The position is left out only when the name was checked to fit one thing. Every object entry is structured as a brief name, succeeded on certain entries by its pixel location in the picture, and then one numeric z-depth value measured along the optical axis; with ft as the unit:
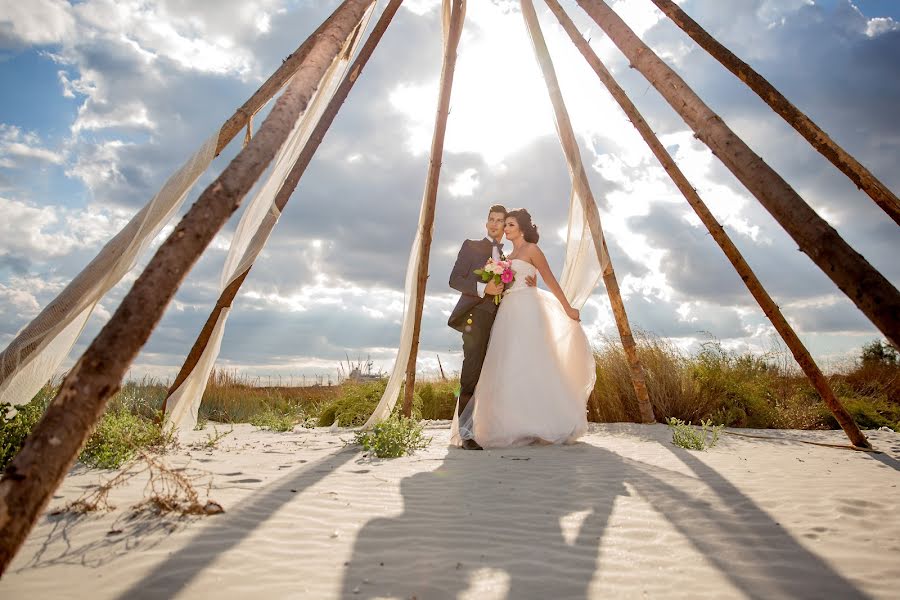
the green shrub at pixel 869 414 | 23.48
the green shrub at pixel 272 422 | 23.00
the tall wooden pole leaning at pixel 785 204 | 5.64
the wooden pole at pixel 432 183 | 20.79
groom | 17.95
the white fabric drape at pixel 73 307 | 10.73
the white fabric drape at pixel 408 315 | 19.99
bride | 16.19
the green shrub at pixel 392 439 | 15.10
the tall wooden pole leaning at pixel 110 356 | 4.47
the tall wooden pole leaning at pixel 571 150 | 19.49
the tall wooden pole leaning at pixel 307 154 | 15.51
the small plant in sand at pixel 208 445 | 16.24
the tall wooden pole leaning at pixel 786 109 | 13.10
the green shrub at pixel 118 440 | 12.87
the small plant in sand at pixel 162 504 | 8.55
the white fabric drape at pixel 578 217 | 19.56
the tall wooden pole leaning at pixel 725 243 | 15.81
